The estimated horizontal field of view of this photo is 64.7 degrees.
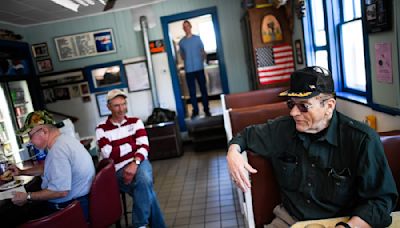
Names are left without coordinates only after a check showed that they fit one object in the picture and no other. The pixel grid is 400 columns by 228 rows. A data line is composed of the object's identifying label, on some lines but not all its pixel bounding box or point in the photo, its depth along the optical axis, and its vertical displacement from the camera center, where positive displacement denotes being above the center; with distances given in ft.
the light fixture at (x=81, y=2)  14.62 +3.66
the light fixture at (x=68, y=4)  13.87 +3.60
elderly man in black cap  4.66 -1.88
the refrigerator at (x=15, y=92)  15.92 -0.05
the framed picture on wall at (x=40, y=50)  20.62 +2.41
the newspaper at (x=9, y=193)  7.61 -2.41
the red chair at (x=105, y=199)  7.95 -3.07
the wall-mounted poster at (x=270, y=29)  15.90 +1.16
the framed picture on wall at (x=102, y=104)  21.07 -1.66
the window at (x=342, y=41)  9.32 +0.04
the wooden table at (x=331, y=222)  4.49 -2.53
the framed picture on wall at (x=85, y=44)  20.38 +2.33
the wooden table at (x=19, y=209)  7.54 -3.01
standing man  19.77 +0.41
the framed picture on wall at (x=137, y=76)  20.68 -0.19
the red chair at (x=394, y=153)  5.75 -2.12
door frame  19.92 +0.68
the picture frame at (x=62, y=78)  20.76 +0.41
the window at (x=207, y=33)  33.35 +3.05
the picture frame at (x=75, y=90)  20.99 -0.51
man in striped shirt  9.18 -2.44
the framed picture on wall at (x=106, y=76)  20.71 +0.11
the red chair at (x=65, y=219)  6.28 -2.69
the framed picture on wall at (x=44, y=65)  20.80 +1.41
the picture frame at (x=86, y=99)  21.15 -1.17
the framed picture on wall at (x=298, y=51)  14.73 -0.12
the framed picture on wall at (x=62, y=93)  21.06 -0.57
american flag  16.10 -0.55
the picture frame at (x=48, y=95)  21.03 -0.59
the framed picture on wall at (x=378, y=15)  6.70 +0.48
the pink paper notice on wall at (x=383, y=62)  6.98 -0.58
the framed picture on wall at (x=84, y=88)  20.97 -0.47
